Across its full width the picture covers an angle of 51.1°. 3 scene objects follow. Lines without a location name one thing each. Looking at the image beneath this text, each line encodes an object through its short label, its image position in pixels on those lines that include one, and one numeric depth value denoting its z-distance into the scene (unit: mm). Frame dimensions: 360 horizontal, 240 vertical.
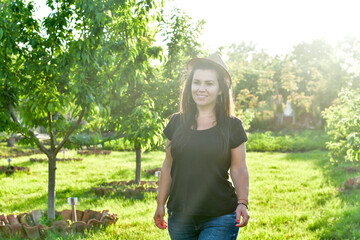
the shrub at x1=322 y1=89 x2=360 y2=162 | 5637
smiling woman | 2482
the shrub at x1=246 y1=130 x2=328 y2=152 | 20141
